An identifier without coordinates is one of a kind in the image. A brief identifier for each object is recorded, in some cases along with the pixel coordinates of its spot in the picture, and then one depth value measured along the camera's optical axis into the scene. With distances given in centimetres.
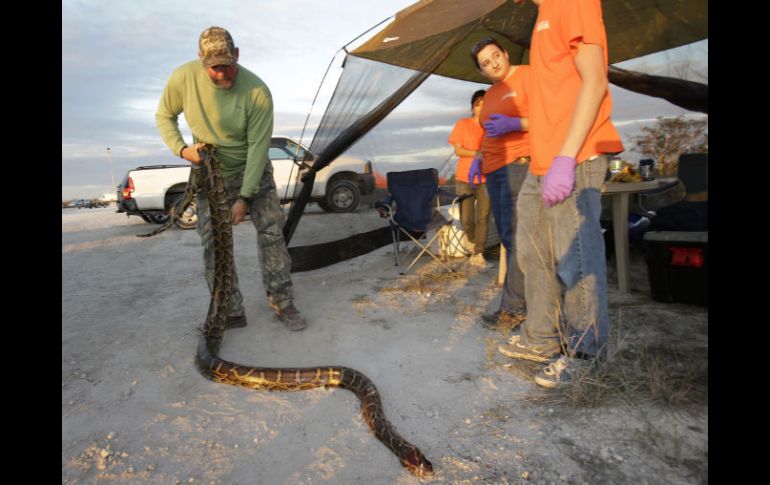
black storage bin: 424
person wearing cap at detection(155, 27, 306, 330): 405
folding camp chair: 653
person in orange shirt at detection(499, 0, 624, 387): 250
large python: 251
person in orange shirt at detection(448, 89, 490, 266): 590
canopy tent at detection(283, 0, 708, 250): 426
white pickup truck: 1211
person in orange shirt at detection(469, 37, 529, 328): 371
